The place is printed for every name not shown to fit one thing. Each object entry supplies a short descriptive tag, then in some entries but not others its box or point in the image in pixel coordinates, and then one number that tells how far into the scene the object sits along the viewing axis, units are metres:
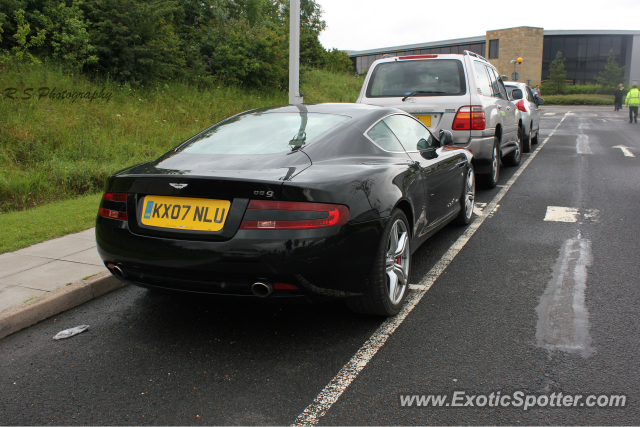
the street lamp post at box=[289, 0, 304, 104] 8.77
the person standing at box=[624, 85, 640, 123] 27.47
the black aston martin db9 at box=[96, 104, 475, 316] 2.96
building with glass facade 73.19
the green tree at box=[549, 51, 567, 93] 68.88
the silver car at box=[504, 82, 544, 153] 13.30
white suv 7.68
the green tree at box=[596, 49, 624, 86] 68.56
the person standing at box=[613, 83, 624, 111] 37.67
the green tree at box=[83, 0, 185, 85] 14.80
